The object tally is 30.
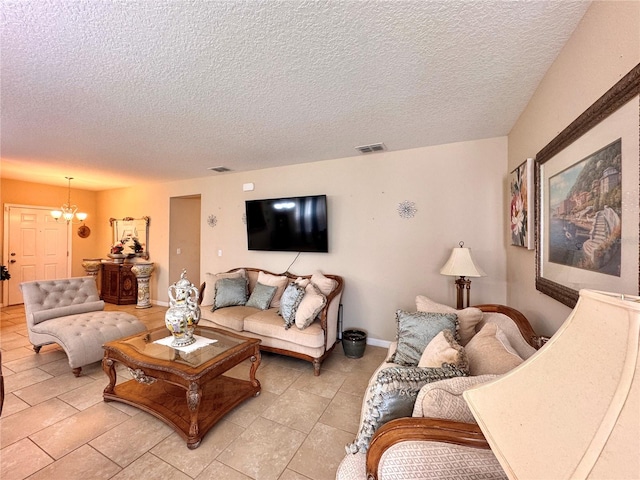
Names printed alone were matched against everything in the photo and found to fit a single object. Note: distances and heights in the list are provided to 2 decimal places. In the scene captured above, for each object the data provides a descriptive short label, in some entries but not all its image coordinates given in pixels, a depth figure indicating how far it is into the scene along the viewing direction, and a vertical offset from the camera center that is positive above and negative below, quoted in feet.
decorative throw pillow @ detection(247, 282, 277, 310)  11.16 -2.51
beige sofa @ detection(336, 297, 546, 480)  2.93 -2.38
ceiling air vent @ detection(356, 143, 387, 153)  10.23 +3.75
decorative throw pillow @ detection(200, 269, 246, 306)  11.88 -2.18
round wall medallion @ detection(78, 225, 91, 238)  20.12 +0.71
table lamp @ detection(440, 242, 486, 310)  8.14 -0.94
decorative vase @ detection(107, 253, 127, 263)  18.16 -1.20
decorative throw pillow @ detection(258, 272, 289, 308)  11.57 -1.97
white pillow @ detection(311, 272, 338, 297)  10.36 -1.80
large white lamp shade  1.43 -1.05
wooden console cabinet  17.64 -3.09
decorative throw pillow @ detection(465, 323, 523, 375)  4.07 -1.96
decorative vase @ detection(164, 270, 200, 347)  7.16 -2.09
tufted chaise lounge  8.53 -3.02
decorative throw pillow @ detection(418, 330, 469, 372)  4.22 -2.00
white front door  16.83 -0.52
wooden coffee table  5.89 -3.39
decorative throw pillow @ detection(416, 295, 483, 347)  6.43 -2.07
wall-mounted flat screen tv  11.84 +0.76
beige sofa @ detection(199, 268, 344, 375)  9.11 -2.96
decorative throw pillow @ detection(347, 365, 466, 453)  3.53 -2.17
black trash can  10.06 -4.13
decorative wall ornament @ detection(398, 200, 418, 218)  10.63 +1.26
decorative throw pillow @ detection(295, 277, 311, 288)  10.55 -1.78
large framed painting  3.12 +0.59
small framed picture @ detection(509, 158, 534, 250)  6.30 +0.91
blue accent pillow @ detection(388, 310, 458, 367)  6.11 -2.31
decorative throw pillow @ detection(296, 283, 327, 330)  9.14 -2.49
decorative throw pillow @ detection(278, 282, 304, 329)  9.55 -2.40
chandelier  17.10 +1.84
